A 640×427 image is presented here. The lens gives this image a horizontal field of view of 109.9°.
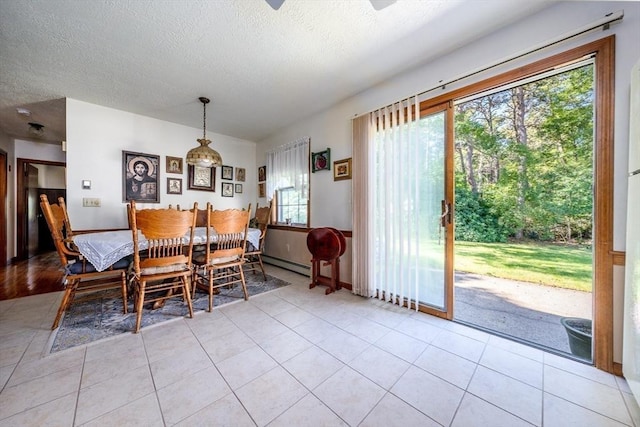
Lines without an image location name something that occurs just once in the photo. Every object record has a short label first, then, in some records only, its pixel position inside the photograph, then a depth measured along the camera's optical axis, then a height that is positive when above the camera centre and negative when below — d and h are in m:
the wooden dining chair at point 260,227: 3.36 -0.25
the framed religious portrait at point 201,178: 3.96 +0.61
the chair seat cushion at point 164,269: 1.98 -0.52
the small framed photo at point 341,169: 2.93 +0.57
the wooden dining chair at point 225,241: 2.32 -0.34
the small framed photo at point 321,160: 3.18 +0.75
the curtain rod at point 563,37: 1.35 +1.17
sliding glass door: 2.09 -0.02
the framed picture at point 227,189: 4.36 +0.45
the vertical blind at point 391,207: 2.26 +0.05
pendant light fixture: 2.78 +0.70
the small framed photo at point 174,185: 3.72 +0.44
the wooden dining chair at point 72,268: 1.90 -0.51
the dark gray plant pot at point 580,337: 1.54 -0.87
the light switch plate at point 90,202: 3.05 +0.14
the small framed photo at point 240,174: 4.52 +0.77
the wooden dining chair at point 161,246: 1.87 -0.31
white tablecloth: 1.90 -0.31
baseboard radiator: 3.51 -0.91
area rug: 1.78 -0.98
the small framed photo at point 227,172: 4.33 +0.77
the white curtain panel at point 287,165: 3.57 +0.80
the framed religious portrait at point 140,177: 3.33 +0.54
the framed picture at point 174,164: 3.71 +0.80
